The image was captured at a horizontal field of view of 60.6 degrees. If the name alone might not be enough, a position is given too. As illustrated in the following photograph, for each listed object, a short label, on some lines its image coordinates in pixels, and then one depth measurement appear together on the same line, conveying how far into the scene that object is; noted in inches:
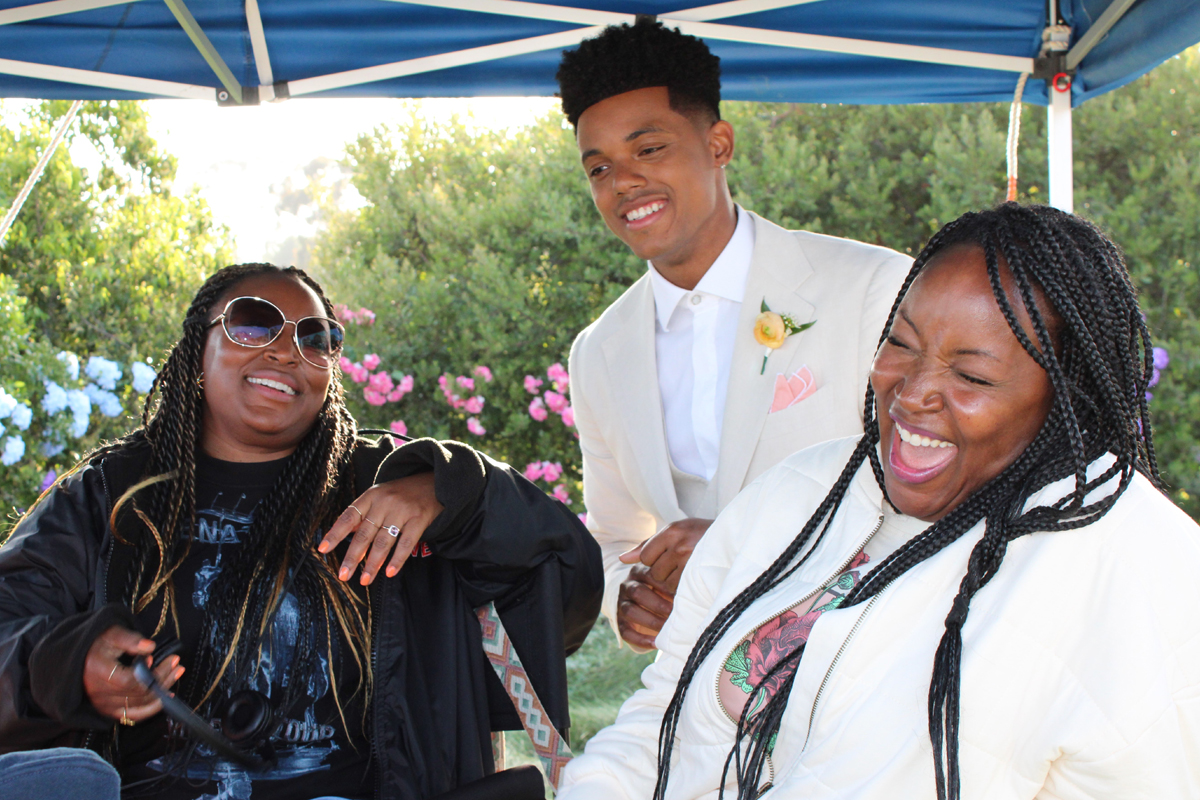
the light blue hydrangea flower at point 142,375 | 213.8
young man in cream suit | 113.0
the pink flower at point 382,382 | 263.0
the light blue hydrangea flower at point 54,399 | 209.3
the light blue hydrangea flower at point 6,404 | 191.0
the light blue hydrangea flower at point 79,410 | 212.4
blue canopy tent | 130.2
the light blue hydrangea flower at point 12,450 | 195.3
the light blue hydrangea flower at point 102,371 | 221.5
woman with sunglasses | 91.5
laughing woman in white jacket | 57.9
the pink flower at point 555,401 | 262.5
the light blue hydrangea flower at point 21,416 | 193.6
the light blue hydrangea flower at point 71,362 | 216.2
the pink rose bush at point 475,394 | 261.7
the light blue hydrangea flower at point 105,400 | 221.5
